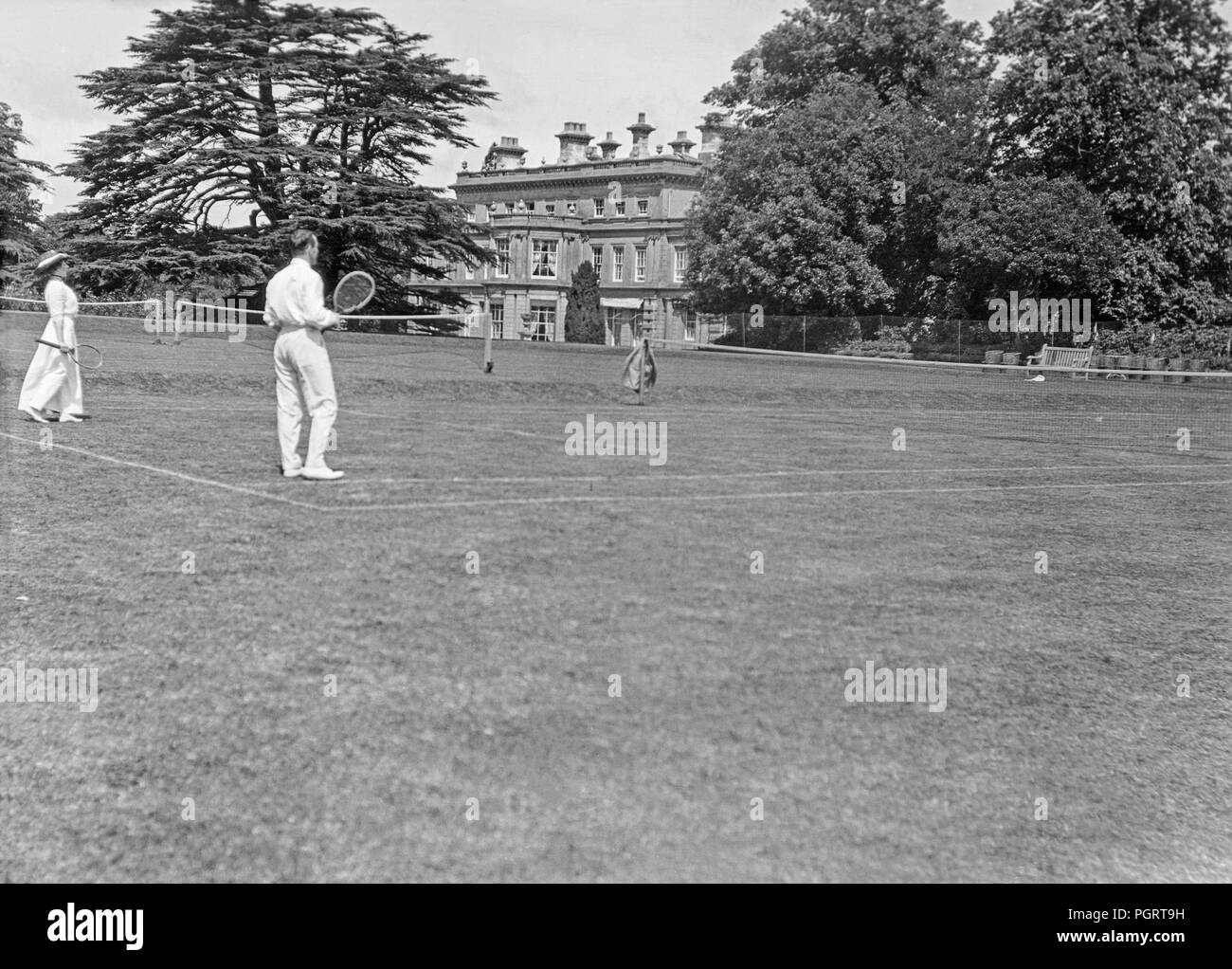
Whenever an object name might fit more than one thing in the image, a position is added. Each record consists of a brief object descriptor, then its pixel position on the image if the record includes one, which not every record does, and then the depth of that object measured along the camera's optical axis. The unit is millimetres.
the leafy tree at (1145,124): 53156
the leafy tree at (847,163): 58625
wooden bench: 49688
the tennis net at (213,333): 37750
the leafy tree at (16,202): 52094
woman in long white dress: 16812
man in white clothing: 12138
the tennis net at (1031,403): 25016
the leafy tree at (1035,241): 52281
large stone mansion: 100000
